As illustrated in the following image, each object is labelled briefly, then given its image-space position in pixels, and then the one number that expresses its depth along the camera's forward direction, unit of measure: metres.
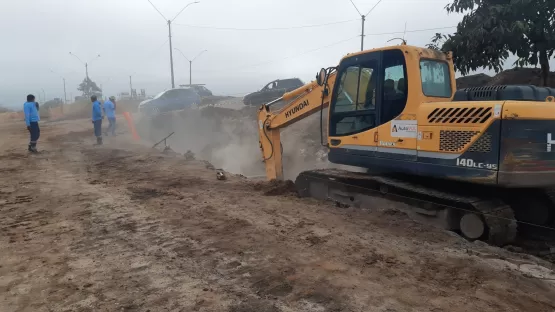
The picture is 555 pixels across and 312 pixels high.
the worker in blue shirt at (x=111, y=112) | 18.20
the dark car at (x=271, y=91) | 24.80
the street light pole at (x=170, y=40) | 30.55
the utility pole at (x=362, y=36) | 22.16
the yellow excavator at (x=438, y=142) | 5.11
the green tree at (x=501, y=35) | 10.59
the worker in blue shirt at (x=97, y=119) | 16.12
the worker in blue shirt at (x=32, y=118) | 13.19
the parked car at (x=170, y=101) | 24.78
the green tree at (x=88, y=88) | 64.62
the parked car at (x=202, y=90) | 35.56
